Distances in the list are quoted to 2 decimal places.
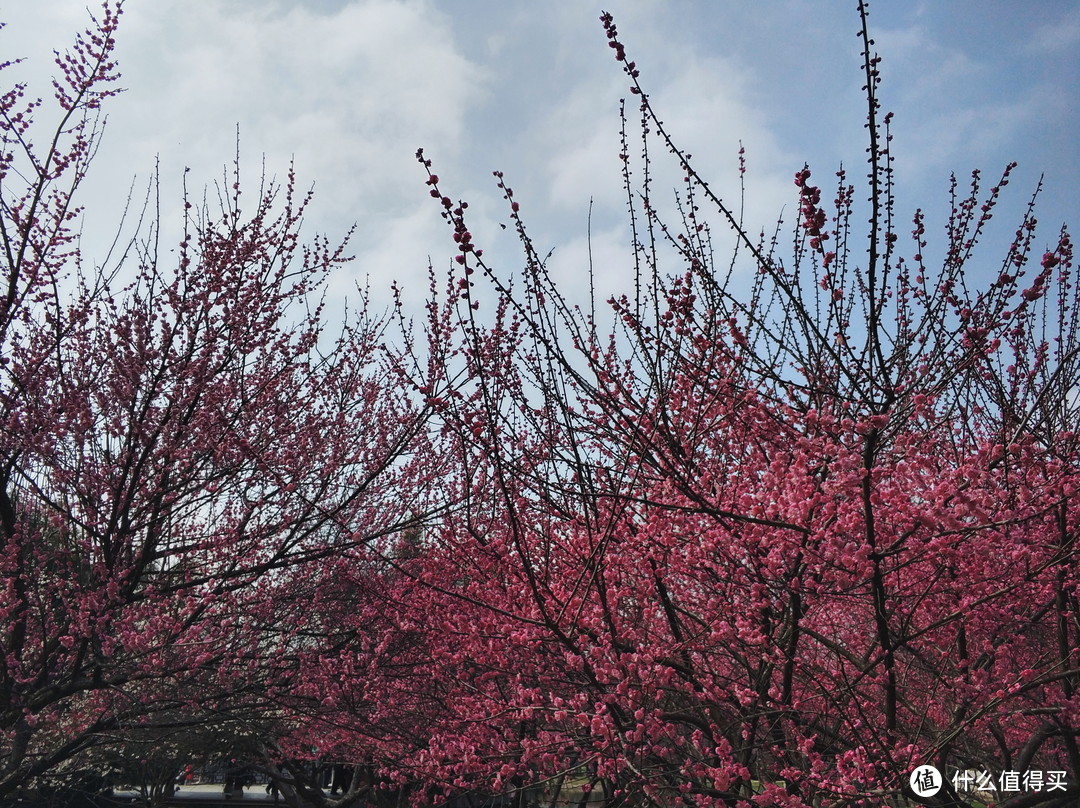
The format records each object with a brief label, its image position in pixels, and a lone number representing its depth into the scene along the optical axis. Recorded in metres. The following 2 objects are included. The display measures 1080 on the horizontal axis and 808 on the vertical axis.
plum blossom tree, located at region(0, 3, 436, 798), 5.06
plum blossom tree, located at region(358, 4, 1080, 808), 2.95
